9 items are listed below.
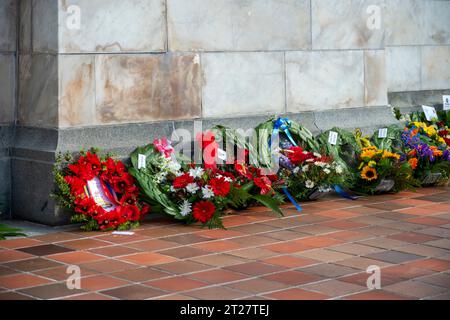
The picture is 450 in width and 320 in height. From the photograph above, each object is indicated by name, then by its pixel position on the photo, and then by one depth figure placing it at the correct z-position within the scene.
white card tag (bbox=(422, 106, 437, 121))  10.17
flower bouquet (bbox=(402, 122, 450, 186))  8.86
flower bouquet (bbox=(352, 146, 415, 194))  8.48
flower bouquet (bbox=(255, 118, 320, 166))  8.22
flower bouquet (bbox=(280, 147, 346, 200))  8.07
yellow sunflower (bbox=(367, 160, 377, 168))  8.48
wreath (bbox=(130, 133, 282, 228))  7.18
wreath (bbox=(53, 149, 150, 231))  7.00
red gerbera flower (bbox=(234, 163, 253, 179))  7.68
